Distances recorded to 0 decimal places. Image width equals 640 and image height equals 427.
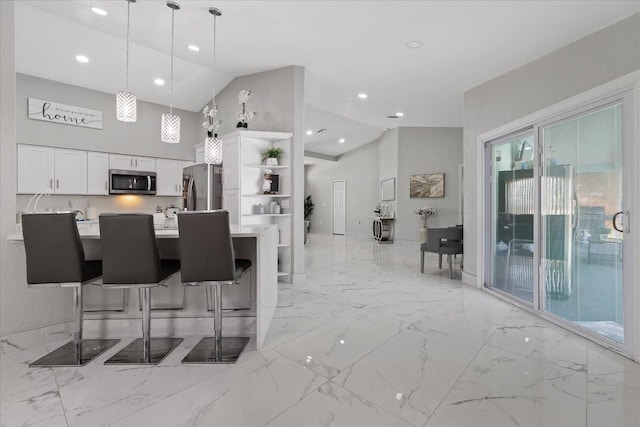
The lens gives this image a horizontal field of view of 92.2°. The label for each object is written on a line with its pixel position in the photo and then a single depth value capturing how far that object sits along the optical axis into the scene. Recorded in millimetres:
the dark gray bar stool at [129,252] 2100
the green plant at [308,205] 13078
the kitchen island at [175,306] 2621
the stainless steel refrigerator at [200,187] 4684
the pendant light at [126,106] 2703
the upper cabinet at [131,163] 5273
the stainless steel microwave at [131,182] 5176
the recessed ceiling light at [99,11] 3359
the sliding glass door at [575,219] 2449
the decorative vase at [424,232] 7454
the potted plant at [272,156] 4365
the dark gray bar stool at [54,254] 2100
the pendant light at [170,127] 2926
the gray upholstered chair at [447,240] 4609
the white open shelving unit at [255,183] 4305
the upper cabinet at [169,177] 5766
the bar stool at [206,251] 2113
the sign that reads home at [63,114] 4539
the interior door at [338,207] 11906
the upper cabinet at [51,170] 4445
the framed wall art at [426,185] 8242
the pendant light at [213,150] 3240
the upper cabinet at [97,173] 5031
